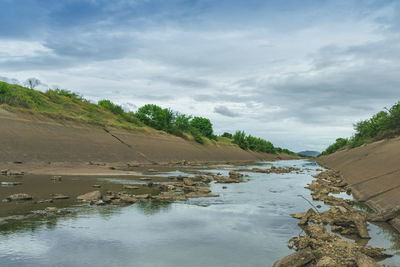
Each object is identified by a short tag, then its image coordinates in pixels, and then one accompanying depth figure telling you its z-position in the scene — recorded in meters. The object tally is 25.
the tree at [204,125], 99.44
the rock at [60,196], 10.51
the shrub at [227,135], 157.12
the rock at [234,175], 22.38
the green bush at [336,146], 139.16
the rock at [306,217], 8.41
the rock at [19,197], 9.85
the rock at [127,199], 10.57
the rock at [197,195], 12.54
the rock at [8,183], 13.06
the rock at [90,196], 10.54
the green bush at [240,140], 111.43
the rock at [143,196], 11.45
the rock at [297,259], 5.01
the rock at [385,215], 8.33
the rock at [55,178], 15.44
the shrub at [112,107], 61.97
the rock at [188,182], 15.45
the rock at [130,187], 13.86
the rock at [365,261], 4.84
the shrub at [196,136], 70.88
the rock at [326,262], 4.83
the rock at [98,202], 9.84
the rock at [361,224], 7.16
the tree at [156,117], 66.06
